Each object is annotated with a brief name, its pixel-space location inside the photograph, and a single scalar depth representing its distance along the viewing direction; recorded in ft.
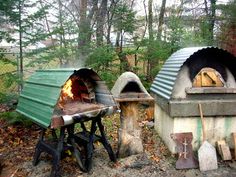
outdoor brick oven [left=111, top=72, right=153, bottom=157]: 17.99
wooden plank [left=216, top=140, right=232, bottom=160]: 18.67
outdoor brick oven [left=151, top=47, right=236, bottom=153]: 18.81
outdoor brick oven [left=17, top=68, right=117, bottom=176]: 14.55
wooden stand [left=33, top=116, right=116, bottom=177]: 15.66
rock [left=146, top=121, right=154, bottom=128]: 25.63
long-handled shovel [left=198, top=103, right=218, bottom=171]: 17.75
